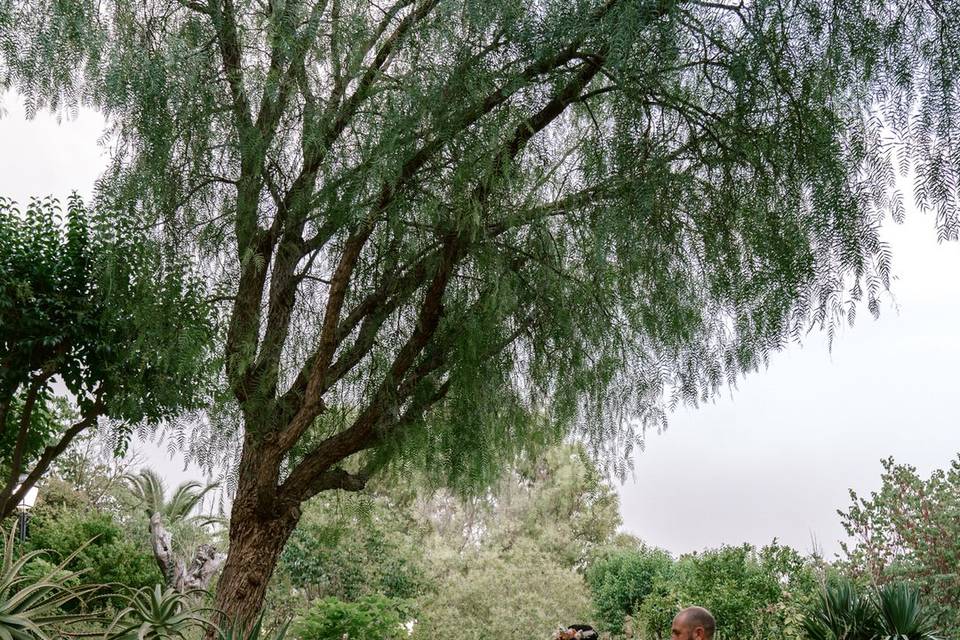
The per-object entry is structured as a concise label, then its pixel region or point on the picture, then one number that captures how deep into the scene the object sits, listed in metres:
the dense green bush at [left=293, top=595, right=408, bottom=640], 10.12
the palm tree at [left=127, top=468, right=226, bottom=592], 13.59
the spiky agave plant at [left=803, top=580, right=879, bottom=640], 6.71
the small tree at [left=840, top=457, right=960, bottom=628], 9.59
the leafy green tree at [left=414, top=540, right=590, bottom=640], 13.05
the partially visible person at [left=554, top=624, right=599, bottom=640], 4.37
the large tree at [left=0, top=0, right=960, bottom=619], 3.68
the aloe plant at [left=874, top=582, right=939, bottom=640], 6.54
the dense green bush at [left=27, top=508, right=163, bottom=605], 12.00
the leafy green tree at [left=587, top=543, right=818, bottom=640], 9.48
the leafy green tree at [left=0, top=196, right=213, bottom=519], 6.59
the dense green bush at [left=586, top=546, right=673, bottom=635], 13.88
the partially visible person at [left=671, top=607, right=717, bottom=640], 4.15
